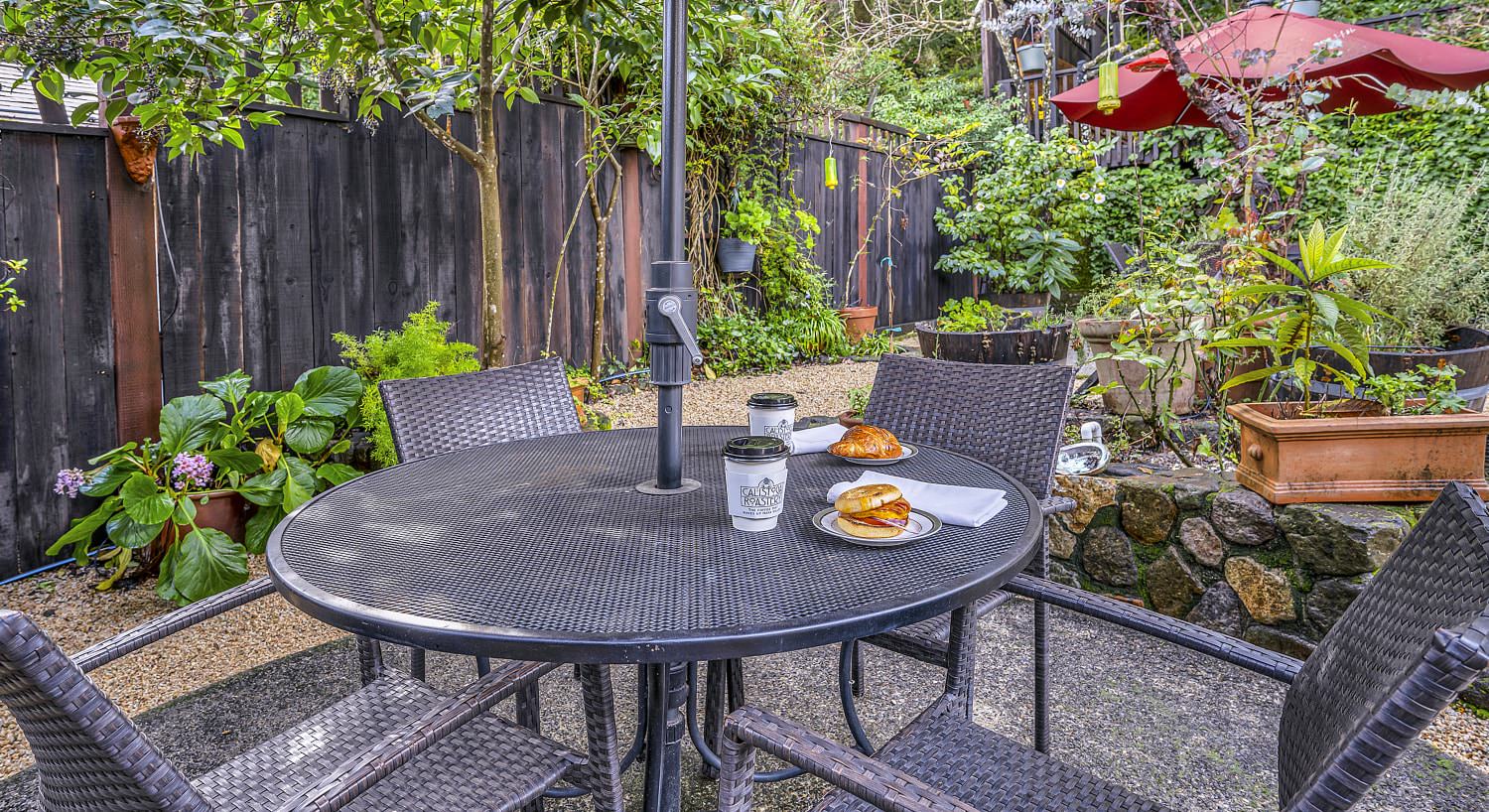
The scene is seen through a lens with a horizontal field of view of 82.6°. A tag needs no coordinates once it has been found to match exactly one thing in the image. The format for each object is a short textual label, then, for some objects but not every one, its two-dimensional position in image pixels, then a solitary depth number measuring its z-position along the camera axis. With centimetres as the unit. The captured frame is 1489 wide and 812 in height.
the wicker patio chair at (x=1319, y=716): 64
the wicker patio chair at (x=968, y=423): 153
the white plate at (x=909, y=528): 105
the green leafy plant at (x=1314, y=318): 196
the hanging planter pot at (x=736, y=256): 582
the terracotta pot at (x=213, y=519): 251
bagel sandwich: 106
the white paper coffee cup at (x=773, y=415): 147
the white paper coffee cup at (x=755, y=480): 105
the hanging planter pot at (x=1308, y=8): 449
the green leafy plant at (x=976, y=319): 375
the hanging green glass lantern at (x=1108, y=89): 366
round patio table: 83
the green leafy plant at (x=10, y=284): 246
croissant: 148
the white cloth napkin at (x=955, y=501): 114
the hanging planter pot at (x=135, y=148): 262
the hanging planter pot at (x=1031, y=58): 822
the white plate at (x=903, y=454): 146
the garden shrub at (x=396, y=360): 282
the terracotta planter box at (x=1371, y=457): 193
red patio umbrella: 354
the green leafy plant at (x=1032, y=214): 712
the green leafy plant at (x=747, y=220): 580
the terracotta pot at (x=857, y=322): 673
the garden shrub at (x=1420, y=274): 320
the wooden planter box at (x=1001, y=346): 323
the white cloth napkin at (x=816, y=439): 159
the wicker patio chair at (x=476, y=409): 172
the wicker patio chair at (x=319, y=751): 63
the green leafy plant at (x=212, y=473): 235
